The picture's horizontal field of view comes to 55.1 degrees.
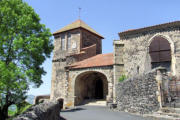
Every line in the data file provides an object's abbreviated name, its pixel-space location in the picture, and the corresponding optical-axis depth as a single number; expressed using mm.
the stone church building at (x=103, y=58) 14336
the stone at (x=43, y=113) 4546
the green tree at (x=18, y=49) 9359
